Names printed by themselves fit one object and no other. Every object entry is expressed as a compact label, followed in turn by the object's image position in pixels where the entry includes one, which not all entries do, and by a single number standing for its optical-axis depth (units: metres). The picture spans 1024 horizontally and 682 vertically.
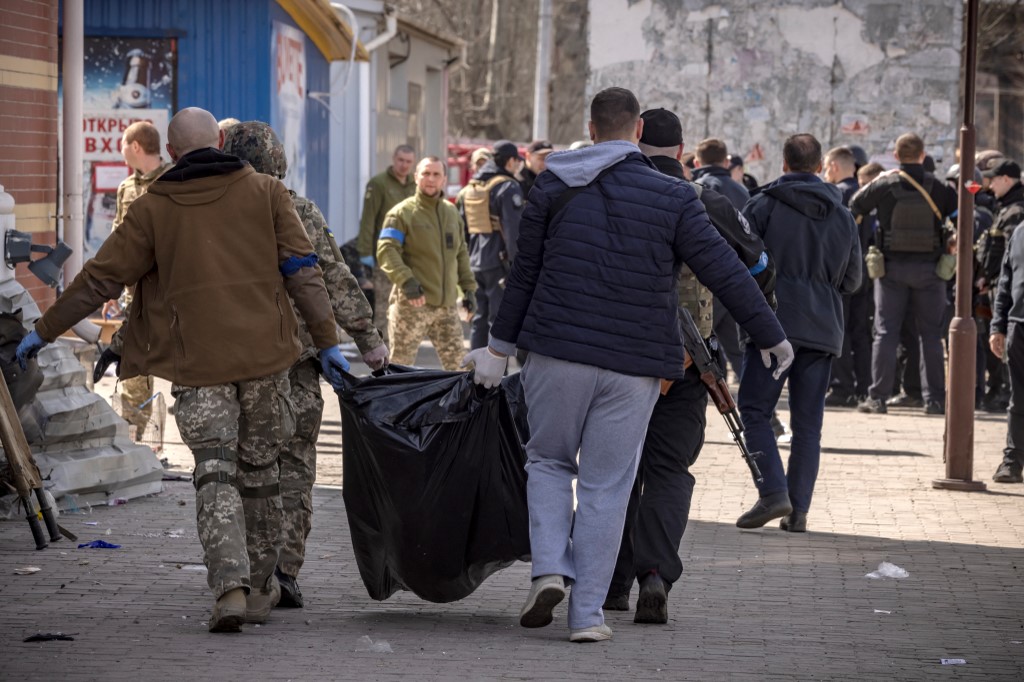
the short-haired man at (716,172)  21.28
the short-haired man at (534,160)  27.59
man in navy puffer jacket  10.81
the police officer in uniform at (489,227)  26.64
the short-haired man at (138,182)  19.11
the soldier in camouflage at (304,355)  11.91
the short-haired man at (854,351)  26.56
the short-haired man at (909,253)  24.67
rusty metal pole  18.25
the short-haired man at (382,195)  26.33
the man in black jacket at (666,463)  12.00
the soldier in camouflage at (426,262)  21.89
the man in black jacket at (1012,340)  18.73
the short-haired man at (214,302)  11.00
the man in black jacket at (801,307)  15.66
